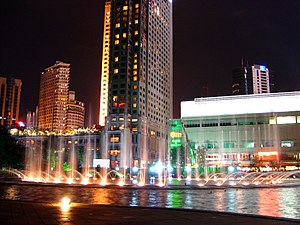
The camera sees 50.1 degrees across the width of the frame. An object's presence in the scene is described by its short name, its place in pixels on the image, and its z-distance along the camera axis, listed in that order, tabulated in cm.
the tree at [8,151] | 4541
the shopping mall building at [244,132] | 9550
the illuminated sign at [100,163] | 7699
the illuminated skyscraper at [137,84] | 11446
